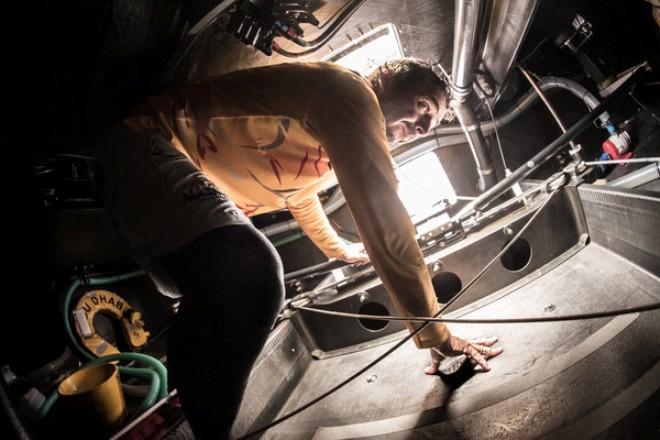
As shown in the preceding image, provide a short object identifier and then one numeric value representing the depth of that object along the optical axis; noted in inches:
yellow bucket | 60.1
